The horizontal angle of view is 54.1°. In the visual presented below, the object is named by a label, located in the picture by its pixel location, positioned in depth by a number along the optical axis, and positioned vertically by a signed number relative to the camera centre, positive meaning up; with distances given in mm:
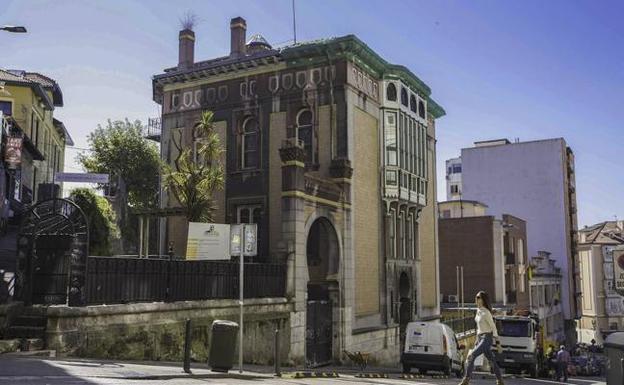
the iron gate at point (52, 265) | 12547 +117
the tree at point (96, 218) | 24547 +2144
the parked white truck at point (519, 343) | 25344 -3005
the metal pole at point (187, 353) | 11172 -1508
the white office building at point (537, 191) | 64188 +8544
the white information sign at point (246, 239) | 13242 +695
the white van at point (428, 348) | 20641 -2638
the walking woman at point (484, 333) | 10648 -1097
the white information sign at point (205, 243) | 17078 +768
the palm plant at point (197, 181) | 21953 +3240
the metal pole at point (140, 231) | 26712 +1734
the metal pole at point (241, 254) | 12720 +346
